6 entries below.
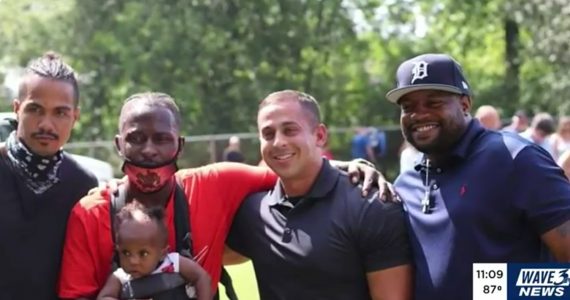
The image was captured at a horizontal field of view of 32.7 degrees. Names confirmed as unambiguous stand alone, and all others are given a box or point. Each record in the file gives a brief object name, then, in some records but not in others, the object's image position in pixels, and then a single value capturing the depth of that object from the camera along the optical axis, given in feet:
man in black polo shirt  15.34
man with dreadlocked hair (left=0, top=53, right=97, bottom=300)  15.26
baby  15.15
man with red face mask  15.21
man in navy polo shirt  14.49
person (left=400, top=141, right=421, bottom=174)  42.97
